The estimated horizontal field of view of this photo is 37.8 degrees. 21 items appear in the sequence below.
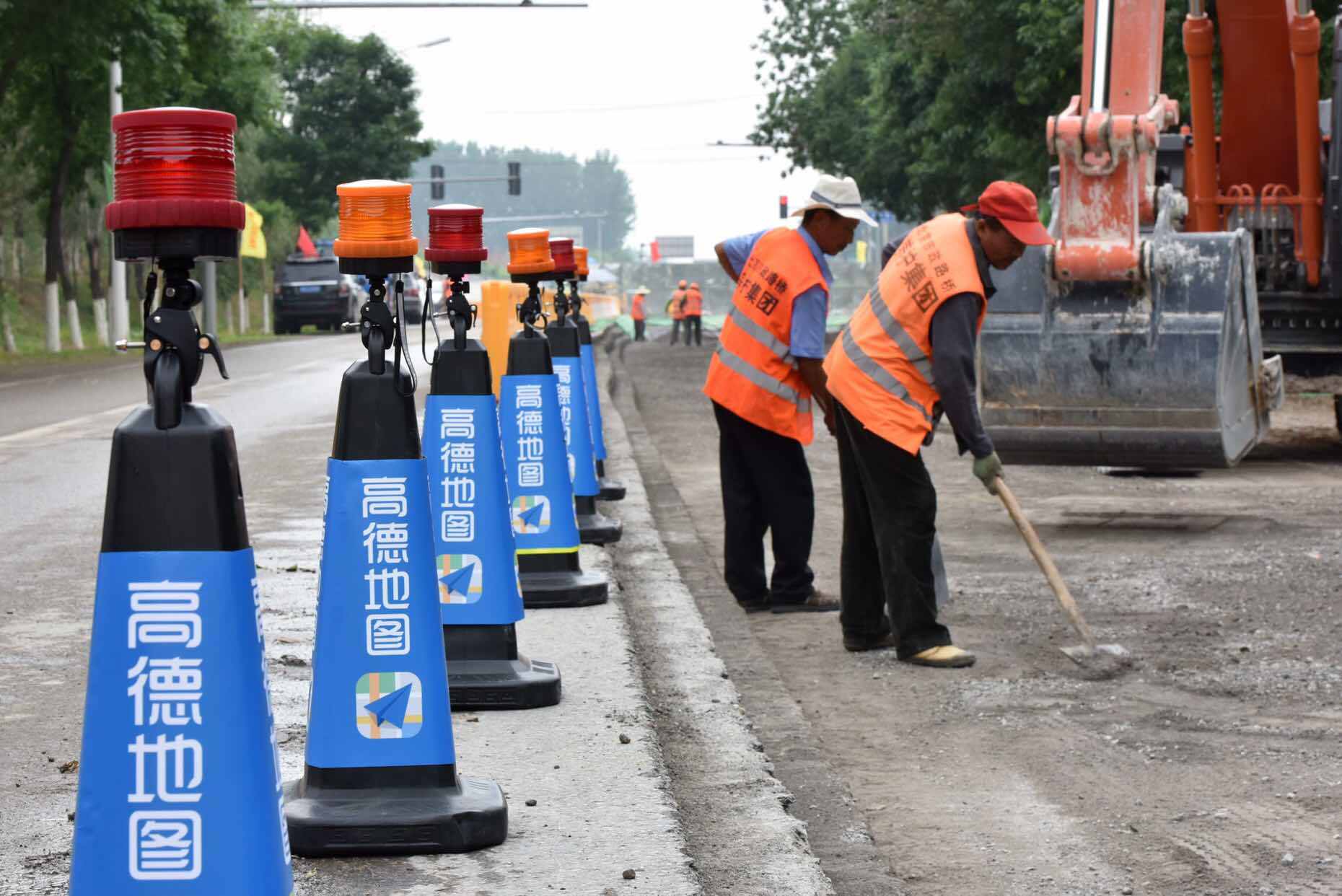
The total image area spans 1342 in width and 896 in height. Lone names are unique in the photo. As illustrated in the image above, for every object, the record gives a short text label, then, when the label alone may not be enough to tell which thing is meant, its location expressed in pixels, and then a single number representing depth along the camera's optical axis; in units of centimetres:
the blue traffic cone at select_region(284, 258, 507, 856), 391
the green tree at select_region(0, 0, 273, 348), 2458
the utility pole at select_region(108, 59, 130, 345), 3067
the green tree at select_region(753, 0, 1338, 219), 2231
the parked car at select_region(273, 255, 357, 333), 4266
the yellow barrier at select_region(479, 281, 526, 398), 1535
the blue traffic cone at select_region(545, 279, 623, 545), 869
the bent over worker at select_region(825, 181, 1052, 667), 651
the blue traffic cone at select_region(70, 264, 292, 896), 287
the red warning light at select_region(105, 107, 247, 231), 287
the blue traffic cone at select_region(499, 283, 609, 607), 676
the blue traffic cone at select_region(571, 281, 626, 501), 1050
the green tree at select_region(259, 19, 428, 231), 5738
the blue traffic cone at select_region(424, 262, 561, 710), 514
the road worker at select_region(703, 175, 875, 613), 756
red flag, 4912
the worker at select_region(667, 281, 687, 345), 4353
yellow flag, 2812
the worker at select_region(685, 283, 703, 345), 4259
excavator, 930
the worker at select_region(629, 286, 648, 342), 4959
